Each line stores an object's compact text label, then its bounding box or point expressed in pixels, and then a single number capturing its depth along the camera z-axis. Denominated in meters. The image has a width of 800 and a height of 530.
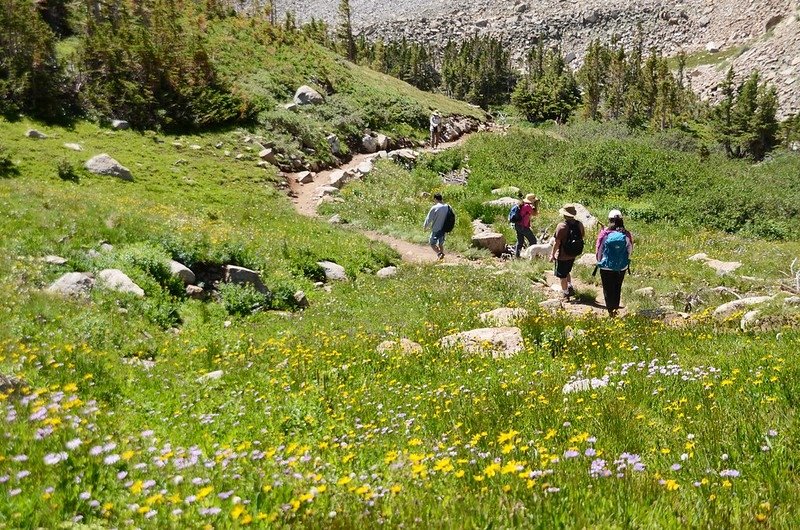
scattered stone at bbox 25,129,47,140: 20.97
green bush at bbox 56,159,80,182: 18.59
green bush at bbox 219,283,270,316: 12.09
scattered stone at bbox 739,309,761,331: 8.42
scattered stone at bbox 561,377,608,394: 5.82
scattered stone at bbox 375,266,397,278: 16.38
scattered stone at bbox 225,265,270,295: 12.98
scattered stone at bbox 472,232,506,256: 20.77
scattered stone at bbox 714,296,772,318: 9.89
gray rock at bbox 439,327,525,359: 8.16
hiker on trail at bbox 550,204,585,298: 12.89
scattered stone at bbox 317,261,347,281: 15.55
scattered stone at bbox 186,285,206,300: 12.23
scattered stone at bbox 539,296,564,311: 12.09
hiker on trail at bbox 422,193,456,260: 18.62
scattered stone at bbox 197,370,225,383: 7.07
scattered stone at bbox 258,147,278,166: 26.78
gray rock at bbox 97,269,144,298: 10.73
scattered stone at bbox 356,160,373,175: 29.63
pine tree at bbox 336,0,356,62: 75.26
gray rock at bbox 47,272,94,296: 10.04
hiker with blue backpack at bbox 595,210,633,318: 11.27
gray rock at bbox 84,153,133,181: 19.85
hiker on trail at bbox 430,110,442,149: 39.62
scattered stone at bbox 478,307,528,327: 10.27
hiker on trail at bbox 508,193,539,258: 19.31
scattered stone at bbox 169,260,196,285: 12.32
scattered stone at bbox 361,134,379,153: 34.88
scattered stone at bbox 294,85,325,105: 34.34
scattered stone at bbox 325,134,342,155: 31.69
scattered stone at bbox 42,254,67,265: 10.98
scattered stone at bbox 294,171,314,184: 27.38
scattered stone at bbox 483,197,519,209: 26.14
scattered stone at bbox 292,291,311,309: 13.10
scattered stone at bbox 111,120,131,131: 24.58
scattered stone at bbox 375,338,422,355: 8.40
